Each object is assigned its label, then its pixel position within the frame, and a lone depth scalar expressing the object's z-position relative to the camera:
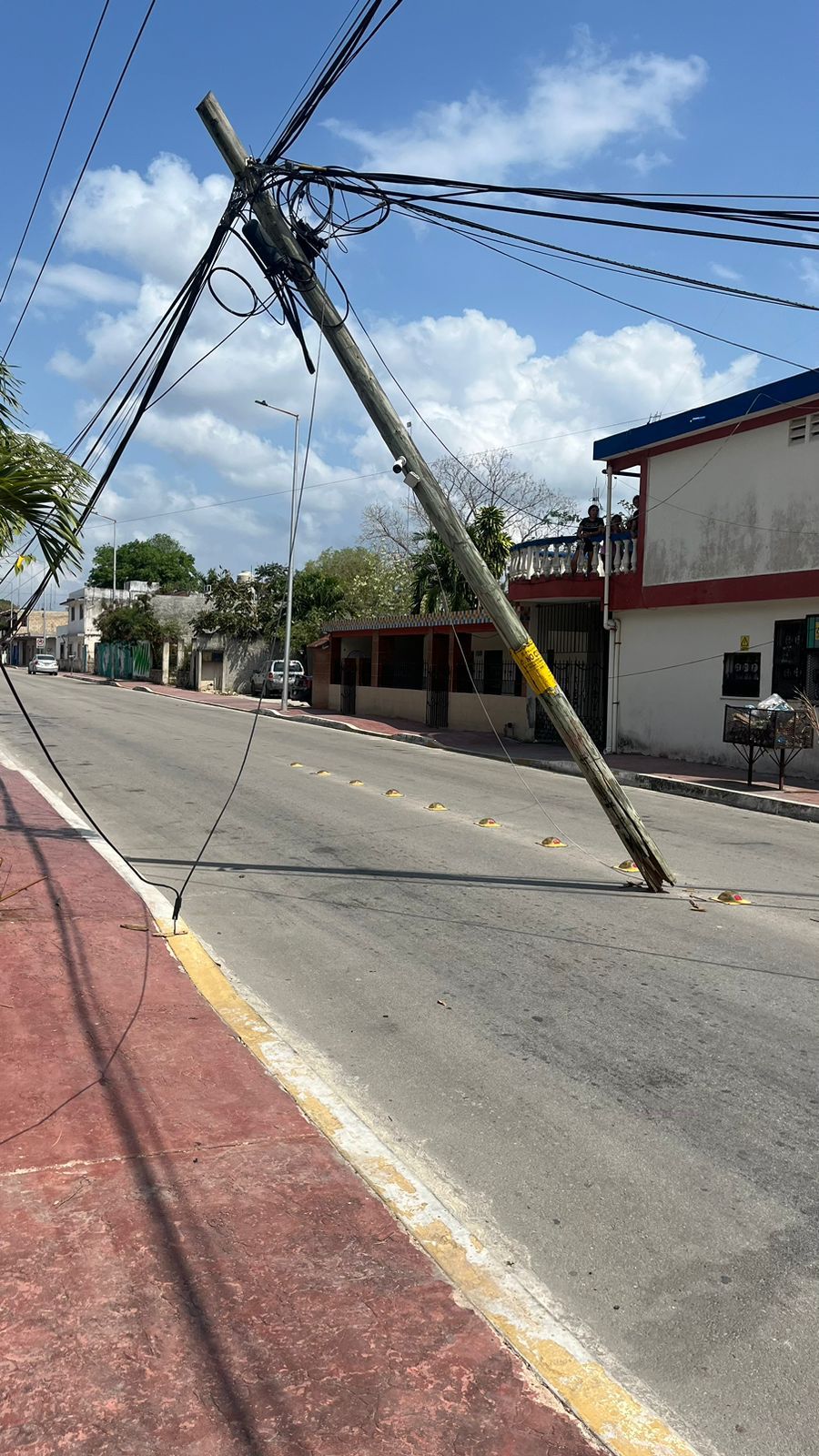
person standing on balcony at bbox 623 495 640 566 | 21.02
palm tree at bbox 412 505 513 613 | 31.91
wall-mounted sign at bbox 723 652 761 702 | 18.81
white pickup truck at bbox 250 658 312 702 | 44.02
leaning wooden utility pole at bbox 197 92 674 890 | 9.08
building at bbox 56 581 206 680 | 62.16
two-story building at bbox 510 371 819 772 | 17.61
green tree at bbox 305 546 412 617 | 53.50
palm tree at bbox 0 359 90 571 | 6.74
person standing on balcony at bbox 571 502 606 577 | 21.78
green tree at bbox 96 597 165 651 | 57.66
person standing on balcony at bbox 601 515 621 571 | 21.38
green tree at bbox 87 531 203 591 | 106.81
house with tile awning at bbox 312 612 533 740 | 26.95
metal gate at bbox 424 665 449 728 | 29.64
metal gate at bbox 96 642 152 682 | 61.31
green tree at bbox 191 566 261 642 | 51.34
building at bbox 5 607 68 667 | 95.88
